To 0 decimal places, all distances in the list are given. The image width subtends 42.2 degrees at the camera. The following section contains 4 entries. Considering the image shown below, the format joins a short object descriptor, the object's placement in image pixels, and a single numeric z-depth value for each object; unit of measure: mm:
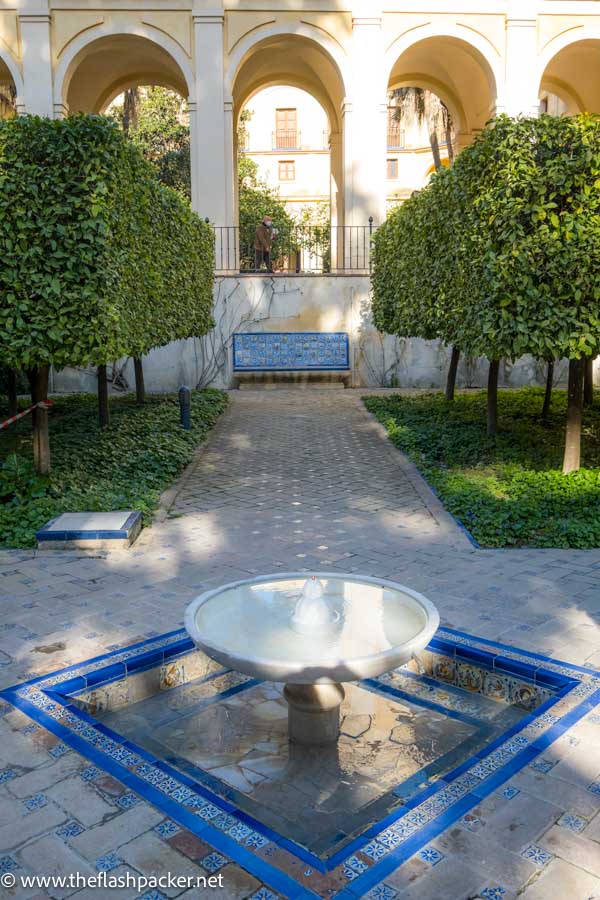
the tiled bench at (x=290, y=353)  18250
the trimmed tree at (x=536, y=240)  7734
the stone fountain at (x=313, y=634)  3174
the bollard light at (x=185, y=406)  12312
